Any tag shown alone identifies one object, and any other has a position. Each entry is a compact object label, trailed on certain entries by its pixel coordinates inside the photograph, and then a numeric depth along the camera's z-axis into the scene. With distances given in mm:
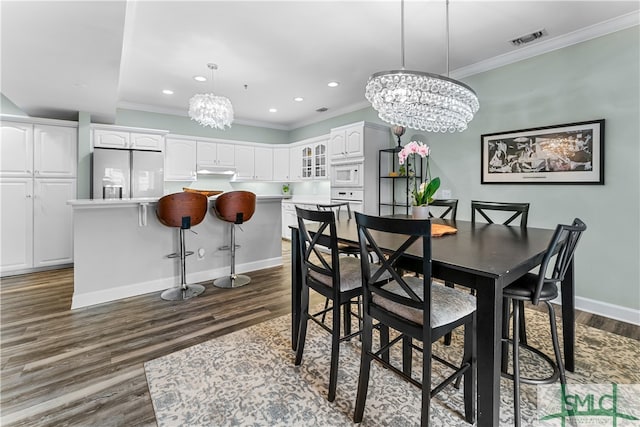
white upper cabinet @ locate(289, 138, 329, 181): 5879
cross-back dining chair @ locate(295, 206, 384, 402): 1639
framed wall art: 2787
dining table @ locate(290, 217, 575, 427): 1198
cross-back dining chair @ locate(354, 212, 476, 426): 1263
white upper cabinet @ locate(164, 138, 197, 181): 5535
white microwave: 4682
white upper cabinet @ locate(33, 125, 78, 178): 4105
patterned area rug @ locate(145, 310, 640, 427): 1524
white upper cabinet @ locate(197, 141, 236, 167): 5845
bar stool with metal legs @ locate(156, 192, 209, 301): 2990
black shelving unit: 4625
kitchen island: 2924
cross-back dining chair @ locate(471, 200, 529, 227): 2420
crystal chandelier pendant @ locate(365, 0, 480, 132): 2199
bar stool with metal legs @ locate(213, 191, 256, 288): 3430
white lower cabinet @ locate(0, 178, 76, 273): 3949
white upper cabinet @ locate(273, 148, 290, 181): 6848
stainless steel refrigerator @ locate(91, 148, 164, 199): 4391
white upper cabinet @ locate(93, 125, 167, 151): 4637
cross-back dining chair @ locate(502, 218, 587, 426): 1407
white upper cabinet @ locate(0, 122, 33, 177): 3891
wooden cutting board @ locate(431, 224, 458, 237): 1997
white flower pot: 2199
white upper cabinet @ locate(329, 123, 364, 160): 4605
